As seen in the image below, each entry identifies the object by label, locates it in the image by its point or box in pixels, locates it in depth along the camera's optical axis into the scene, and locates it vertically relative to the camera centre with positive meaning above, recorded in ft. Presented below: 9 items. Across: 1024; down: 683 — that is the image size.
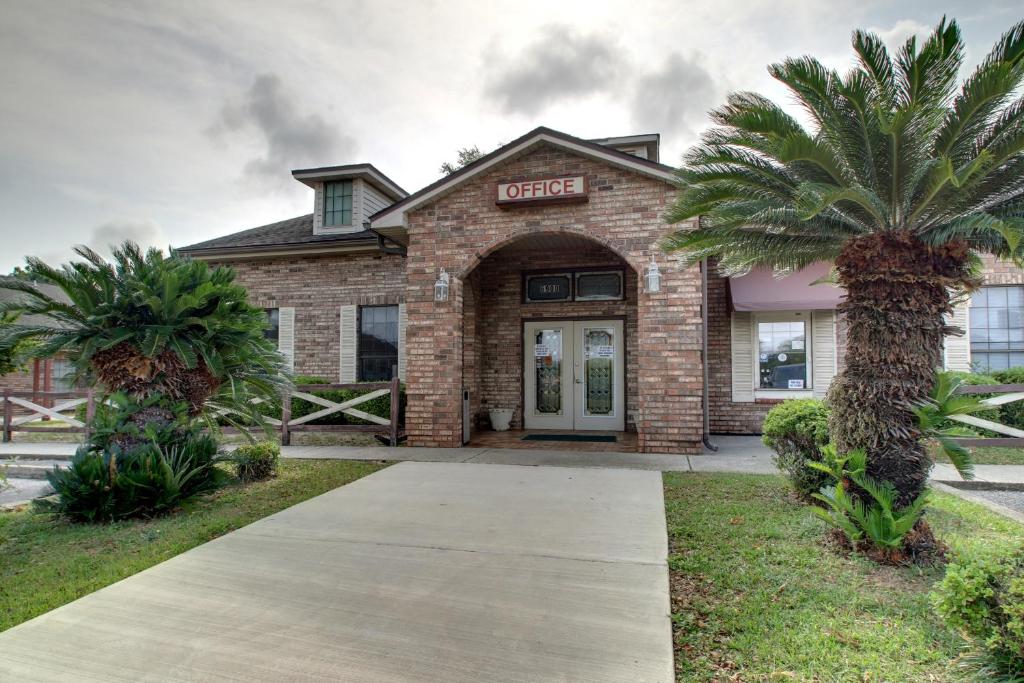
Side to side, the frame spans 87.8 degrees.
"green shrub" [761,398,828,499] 17.35 -2.65
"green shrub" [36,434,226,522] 17.08 -4.17
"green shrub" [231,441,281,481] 22.88 -4.53
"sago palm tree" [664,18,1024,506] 12.67 +4.37
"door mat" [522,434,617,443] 33.63 -5.12
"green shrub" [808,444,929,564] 12.44 -3.68
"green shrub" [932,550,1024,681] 7.75 -3.88
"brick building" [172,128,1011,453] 28.66 +3.66
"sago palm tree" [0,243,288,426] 18.80 +1.12
